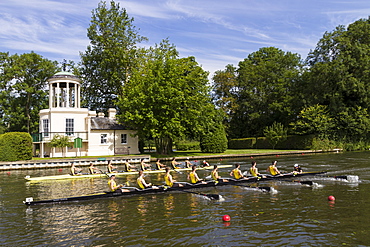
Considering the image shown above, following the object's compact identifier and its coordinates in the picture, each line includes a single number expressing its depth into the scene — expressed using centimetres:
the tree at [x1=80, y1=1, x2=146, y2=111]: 5484
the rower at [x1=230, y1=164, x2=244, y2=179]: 2127
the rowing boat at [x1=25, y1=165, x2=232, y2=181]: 2428
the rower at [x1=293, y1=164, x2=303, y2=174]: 2385
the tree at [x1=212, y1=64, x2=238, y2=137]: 7189
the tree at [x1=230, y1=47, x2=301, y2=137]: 6698
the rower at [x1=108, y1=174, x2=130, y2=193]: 1736
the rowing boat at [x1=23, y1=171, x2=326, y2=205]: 1622
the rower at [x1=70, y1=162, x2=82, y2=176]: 2524
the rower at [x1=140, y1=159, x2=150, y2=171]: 2792
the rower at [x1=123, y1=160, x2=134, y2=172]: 2819
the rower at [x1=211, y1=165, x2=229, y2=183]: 2034
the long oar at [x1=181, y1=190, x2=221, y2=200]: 1649
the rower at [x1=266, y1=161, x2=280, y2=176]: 2281
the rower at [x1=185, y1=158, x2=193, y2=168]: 3042
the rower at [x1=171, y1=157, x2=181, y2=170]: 2919
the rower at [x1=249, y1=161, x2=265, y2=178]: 2189
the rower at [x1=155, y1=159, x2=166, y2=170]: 2902
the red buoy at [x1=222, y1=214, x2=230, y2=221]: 1288
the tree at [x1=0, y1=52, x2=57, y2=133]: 5575
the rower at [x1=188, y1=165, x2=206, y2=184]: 1976
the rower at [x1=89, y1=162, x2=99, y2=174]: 2605
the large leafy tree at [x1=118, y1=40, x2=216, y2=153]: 4025
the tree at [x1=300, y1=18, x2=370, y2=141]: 5278
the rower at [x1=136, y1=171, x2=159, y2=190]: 1828
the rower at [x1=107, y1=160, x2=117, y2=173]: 2663
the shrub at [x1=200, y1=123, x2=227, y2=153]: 4828
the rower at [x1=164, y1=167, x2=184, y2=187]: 1902
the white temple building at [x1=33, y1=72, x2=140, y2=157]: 4103
